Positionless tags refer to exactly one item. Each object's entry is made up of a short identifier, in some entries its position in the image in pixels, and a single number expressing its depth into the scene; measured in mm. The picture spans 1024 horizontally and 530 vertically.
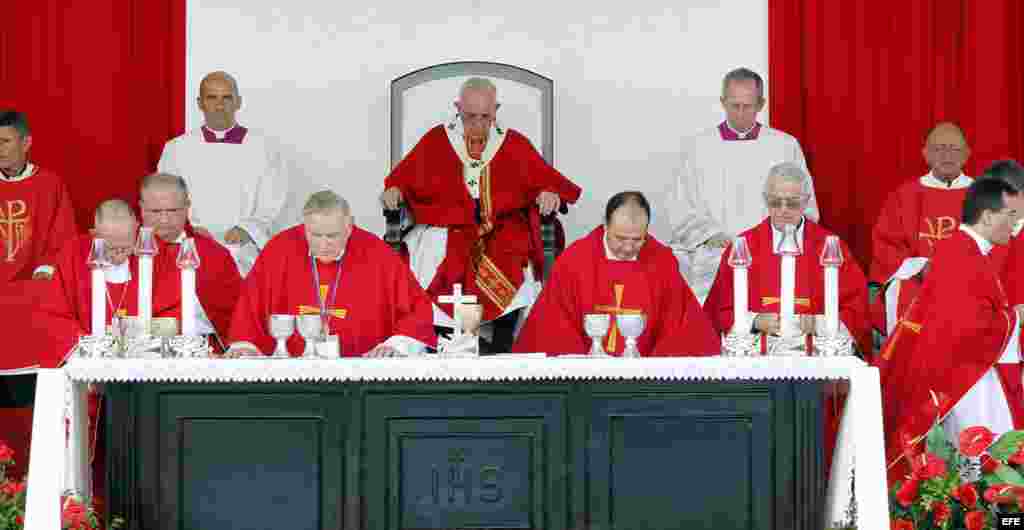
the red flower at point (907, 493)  13633
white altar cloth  13266
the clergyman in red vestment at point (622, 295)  16391
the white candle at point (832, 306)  13883
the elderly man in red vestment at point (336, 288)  15703
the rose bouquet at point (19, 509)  12953
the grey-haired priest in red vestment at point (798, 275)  16922
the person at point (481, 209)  18875
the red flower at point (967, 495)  13594
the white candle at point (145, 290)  14039
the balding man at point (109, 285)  16031
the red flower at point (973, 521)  13531
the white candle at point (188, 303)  14109
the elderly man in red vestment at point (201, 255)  16766
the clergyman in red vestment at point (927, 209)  18828
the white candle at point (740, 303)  14148
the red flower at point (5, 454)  14148
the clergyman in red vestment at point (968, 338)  14906
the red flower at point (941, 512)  13555
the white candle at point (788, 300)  14148
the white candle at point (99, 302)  13766
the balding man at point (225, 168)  19750
